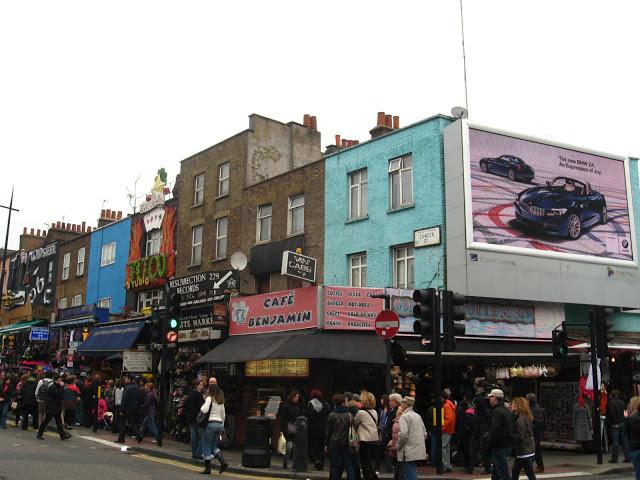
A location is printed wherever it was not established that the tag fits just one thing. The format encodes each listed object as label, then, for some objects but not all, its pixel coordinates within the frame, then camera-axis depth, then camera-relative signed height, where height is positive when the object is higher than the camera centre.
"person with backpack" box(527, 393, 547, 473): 14.52 -0.58
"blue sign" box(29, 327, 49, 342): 34.19 +2.66
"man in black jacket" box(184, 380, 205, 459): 15.18 -0.53
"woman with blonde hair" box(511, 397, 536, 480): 10.10 -0.60
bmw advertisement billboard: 20.48 +5.99
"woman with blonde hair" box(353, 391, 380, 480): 11.39 -0.61
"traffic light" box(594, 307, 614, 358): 15.30 +1.43
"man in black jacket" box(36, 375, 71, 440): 17.83 -0.41
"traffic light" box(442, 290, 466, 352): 13.21 +1.46
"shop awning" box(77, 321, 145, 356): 25.98 +1.97
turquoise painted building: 20.58 +5.70
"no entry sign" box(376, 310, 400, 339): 13.06 +1.29
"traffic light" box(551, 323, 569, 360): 15.82 +1.12
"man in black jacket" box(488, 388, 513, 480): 10.09 -0.61
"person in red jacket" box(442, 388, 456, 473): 14.59 -0.75
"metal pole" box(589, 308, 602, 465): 15.12 +0.33
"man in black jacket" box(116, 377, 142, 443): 18.39 -0.43
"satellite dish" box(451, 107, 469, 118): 20.86 +8.27
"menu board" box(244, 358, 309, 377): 18.34 +0.65
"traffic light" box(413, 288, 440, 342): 12.96 +1.48
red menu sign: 18.14 +2.22
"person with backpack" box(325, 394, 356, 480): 11.32 -0.81
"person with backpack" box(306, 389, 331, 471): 14.94 -0.67
